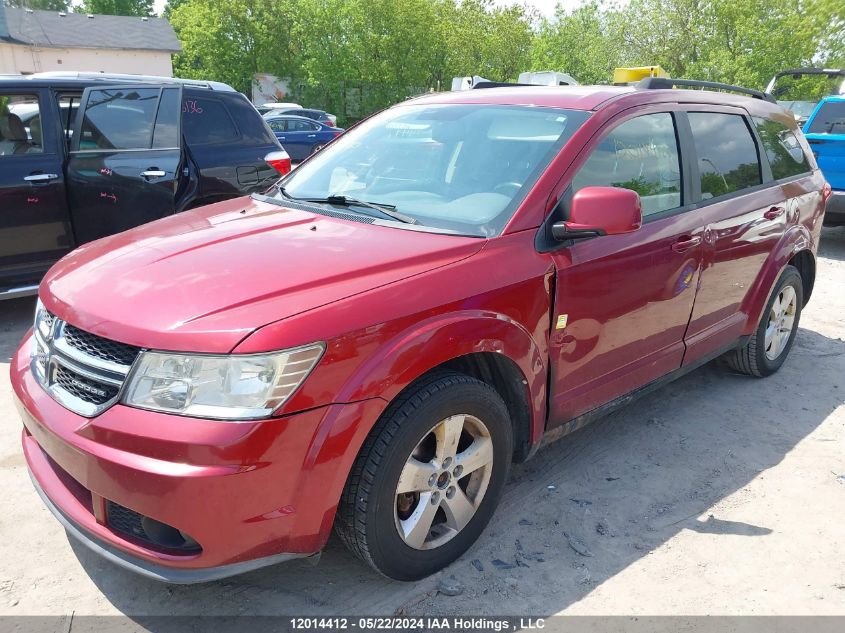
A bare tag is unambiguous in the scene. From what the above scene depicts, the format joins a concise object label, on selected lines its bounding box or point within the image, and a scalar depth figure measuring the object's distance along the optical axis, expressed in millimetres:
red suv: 2062
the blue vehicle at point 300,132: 20438
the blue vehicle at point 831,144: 8477
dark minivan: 5281
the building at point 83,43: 39031
